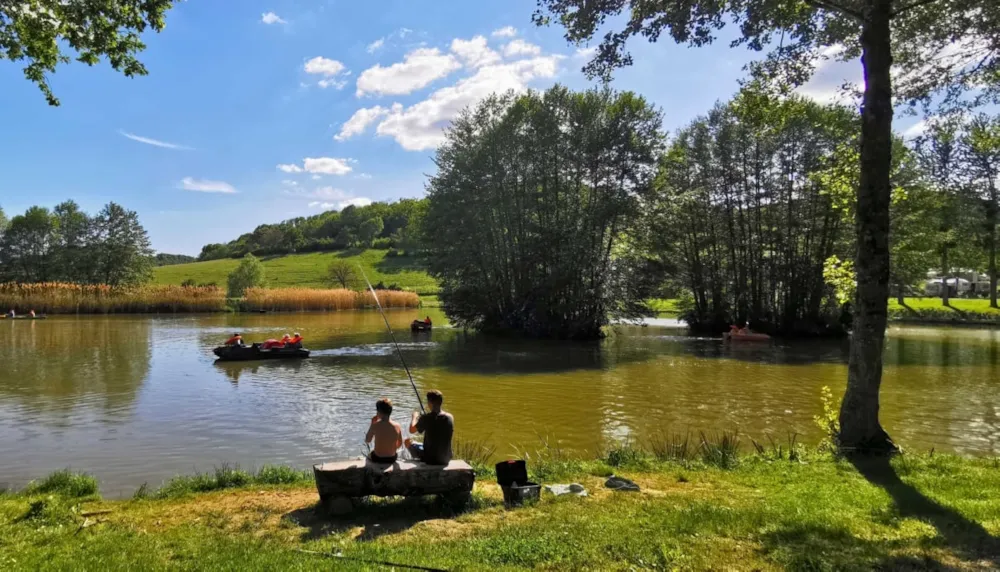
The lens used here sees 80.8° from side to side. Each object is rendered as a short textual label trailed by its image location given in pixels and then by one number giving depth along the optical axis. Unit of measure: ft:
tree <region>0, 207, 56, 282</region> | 218.59
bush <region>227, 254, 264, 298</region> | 189.05
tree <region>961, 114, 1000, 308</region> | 141.08
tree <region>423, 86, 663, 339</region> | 98.68
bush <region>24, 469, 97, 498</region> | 23.13
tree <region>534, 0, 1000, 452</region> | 27.02
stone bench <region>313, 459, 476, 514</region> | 20.04
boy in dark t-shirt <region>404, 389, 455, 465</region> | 21.89
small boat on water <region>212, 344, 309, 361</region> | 71.20
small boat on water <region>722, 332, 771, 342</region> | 95.04
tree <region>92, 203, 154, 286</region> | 205.26
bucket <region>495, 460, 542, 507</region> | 20.89
